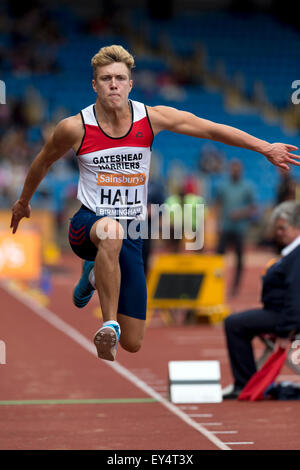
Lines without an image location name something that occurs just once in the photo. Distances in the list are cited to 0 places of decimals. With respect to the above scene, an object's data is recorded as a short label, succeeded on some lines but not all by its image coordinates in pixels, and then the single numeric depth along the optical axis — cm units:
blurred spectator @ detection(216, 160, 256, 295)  2987
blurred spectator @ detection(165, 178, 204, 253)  2941
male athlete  1129
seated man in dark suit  1587
